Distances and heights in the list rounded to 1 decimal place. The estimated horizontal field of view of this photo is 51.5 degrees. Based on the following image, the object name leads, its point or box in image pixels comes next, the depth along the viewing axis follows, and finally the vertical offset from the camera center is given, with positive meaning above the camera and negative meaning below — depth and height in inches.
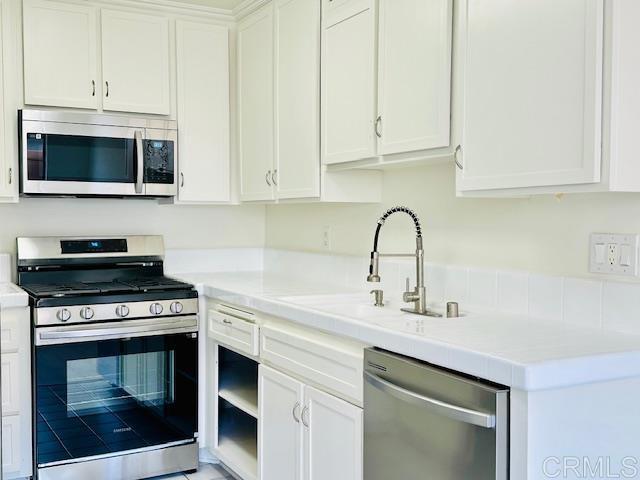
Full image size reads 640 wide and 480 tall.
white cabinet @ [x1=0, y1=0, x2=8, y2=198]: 123.6 +10.2
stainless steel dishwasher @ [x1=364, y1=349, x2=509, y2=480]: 61.6 -21.2
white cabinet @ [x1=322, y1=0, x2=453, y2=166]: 85.4 +19.6
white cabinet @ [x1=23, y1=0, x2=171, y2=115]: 125.7 +30.9
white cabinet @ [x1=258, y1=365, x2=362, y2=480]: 84.1 -30.3
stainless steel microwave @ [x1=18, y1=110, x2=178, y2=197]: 124.7 +11.9
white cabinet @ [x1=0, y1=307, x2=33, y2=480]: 113.3 -30.7
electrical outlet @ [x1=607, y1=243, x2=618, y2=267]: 75.6 -4.1
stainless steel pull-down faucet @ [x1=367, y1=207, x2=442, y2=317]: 97.3 -8.7
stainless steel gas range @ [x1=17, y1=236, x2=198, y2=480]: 115.6 -28.7
